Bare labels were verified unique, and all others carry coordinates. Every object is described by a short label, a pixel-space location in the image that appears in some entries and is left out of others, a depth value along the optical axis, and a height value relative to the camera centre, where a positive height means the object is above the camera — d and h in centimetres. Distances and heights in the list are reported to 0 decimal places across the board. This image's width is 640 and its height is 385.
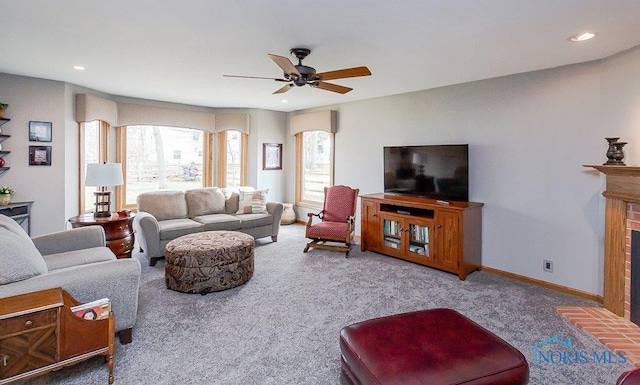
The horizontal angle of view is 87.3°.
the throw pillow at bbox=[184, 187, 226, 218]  514 -30
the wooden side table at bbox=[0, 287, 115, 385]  171 -84
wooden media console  387 -61
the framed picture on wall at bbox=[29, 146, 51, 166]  422 +33
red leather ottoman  144 -80
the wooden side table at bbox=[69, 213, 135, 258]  370 -54
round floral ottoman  329 -83
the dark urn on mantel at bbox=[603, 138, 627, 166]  288 +27
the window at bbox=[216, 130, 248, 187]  650 +46
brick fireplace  274 -69
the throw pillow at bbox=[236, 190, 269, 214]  536 -32
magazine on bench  199 -78
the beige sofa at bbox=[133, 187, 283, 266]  422 -49
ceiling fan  274 +93
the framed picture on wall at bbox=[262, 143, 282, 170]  671 +54
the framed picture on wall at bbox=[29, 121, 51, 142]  419 +63
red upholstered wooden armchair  475 -59
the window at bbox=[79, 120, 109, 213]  484 +47
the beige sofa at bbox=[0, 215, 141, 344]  199 -62
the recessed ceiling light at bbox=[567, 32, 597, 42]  258 +115
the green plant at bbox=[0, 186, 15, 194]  388 -10
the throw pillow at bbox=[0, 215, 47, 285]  197 -49
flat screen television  416 +16
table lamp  381 +5
